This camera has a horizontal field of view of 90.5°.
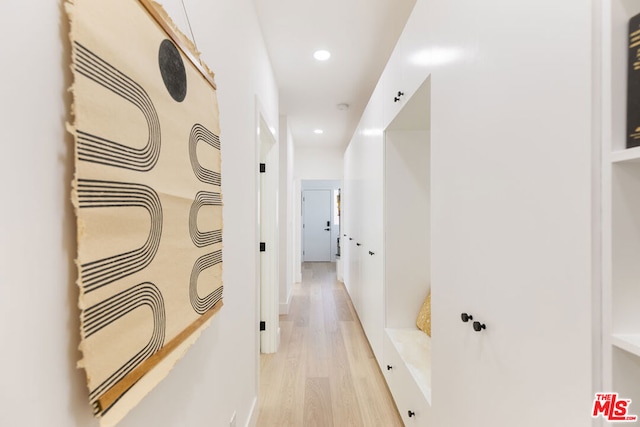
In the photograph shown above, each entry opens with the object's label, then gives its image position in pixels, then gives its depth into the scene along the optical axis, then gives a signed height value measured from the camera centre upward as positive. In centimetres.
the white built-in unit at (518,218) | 62 -2
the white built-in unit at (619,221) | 59 -2
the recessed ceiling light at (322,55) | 274 +138
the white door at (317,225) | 895 -38
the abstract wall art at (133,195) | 49 +3
